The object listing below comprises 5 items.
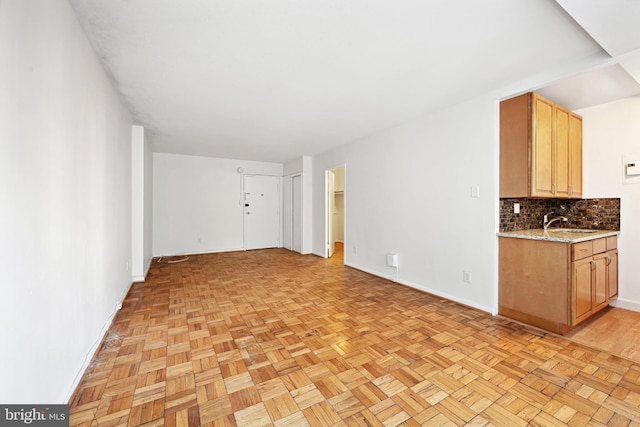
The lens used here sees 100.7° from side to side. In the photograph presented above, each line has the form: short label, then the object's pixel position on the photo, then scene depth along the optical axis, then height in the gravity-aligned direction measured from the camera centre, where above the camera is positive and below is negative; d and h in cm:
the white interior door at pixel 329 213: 546 +0
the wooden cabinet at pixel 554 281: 222 -61
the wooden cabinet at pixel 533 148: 250 +66
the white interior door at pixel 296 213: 605 +0
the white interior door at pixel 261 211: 643 +5
